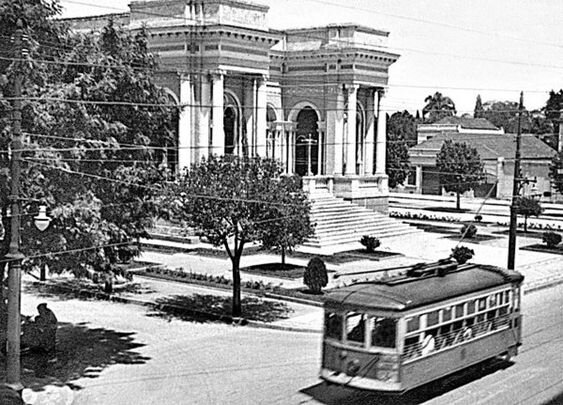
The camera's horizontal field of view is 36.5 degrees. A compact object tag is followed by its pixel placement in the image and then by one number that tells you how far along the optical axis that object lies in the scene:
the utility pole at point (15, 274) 14.97
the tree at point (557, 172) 53.97
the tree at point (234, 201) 23.95
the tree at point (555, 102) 100.62
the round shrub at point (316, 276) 28.09
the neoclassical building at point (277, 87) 39.78
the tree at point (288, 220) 24.28
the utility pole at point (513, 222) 31.13
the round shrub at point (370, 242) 38.03
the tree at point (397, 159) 77.69
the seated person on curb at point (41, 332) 20.38
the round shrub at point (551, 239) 41.62
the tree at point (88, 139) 17.48
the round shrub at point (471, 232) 45.09
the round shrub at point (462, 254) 34.03
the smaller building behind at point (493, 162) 77.81
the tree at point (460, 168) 62.06
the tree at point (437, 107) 137.12
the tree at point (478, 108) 135.34
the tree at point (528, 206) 48.09
